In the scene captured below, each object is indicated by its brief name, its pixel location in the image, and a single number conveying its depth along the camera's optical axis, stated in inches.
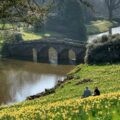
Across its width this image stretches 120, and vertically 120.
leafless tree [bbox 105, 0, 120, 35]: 6358.3
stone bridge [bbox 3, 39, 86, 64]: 4097.0
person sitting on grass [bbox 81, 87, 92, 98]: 1139.9
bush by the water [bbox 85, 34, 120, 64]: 2738.7
